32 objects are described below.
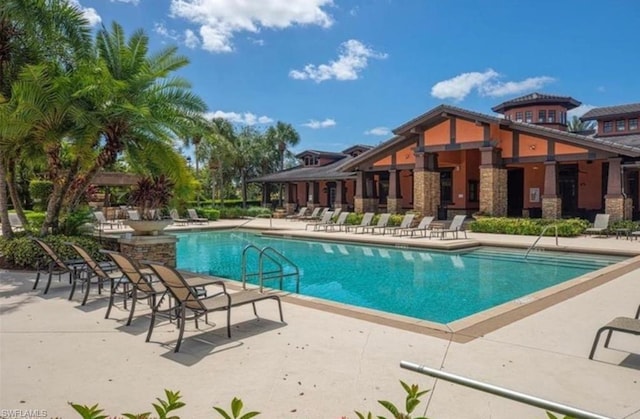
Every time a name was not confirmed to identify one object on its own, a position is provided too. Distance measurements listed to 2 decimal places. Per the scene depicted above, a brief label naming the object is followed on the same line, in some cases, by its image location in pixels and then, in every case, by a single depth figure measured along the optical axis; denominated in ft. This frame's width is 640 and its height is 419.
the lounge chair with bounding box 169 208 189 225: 92.43
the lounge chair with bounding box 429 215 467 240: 63.72
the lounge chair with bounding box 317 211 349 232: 78.98
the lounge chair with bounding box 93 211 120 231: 76.75
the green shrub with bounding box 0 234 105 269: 34.40
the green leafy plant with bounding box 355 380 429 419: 6.95
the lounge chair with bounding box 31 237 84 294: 26.43
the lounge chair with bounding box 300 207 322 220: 97.18
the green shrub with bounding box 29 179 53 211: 101.14
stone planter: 37.32
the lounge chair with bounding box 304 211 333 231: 80.75
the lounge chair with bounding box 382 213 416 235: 71.00
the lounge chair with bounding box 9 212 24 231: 66.96
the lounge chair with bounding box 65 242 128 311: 23.34
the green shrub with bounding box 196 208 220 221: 105.50
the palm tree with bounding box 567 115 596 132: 196.42
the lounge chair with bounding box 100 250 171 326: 19.60
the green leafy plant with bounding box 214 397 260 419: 6.87
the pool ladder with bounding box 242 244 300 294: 27.20
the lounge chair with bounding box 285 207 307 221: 108.99
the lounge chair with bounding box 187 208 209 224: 94.02
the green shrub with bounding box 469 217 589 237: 62.69
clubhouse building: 70.33
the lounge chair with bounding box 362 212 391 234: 73.71
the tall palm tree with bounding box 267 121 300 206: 164.45
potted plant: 38.01
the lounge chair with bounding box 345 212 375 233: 75.95
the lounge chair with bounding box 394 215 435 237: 66.90
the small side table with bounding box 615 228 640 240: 59.26
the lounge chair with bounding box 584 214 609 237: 62.53
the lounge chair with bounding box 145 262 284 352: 16.90
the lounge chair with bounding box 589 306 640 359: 14.93
